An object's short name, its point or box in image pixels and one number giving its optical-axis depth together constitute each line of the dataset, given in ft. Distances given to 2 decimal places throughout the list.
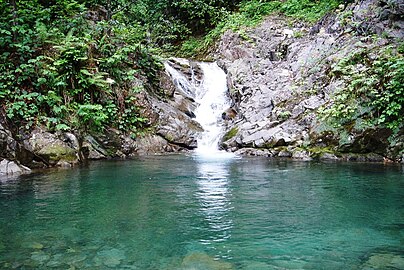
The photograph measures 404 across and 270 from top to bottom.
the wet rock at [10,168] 31.32
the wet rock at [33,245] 13.48
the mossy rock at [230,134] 53.22
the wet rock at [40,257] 12.17
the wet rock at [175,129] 54.08
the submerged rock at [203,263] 11.78
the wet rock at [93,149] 42.91
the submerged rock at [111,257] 12.10
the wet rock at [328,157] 40.70
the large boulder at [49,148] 35.58
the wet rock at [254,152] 45.88
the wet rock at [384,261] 11.54
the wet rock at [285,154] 44.24
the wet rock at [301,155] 42.20
